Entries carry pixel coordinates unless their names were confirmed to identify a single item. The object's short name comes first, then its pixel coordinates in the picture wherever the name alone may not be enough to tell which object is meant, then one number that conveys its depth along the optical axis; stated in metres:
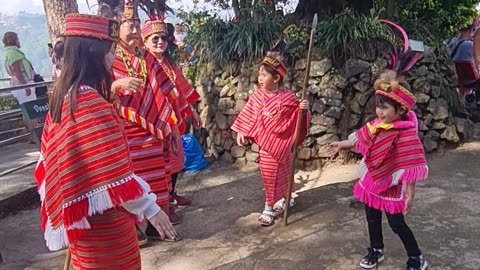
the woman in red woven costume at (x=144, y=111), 3.55
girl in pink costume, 2.99
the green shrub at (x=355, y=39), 5.80
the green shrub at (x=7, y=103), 9.08
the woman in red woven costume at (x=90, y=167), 1.91
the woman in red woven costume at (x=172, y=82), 3.92
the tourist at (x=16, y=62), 7.46
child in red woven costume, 4.14
